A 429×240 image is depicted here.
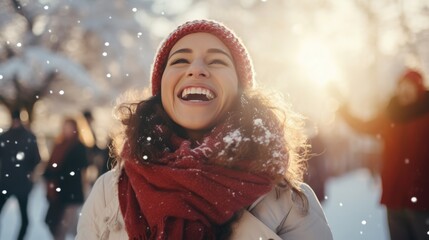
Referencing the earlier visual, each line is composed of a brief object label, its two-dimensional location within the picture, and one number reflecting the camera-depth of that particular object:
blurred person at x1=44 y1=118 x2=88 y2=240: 7.91
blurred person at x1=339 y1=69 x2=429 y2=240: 5.21
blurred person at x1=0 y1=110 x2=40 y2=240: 7.83
